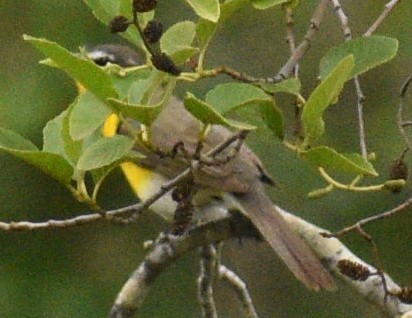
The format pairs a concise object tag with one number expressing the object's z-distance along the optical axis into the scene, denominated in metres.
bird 4.42
